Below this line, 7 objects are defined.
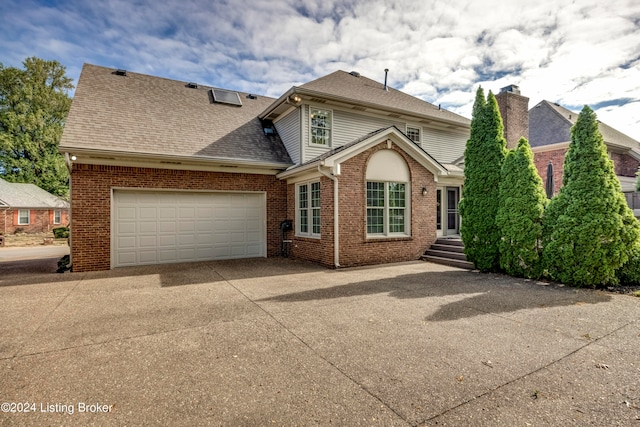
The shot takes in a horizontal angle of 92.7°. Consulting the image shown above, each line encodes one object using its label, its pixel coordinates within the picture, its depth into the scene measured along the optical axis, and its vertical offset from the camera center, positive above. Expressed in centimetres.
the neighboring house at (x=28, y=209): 2527 +70
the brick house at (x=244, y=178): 882 +120
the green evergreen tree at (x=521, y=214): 734 -2
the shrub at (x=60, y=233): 2256 -124
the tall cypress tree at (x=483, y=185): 834 +80
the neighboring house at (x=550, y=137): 1432 +412
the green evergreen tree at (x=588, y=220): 632 -16
